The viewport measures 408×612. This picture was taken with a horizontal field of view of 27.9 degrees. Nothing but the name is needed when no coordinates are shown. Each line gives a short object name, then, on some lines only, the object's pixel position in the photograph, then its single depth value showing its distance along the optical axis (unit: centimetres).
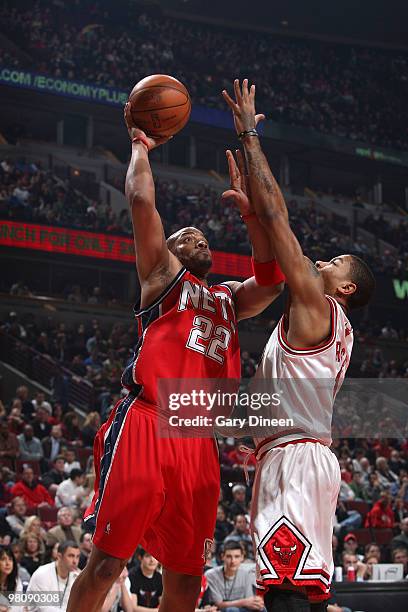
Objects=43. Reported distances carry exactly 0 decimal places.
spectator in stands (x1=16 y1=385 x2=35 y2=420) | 1325
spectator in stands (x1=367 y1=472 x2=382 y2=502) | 1286
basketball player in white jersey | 351
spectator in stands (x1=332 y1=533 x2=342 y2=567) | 989
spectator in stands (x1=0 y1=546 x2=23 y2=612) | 694
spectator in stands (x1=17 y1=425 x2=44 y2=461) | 1170
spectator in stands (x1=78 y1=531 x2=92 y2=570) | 756
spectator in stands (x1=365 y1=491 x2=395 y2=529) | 1171
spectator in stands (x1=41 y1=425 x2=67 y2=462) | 1201
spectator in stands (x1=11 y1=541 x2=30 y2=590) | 796
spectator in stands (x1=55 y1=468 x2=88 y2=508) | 1014
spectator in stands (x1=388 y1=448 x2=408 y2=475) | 1449
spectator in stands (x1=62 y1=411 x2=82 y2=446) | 1297
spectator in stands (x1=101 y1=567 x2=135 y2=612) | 714
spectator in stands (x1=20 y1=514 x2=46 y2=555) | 836
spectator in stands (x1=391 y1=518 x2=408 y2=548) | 1004
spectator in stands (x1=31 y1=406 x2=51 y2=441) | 1232
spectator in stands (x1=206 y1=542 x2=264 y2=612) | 769
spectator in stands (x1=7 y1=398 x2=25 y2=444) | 1227
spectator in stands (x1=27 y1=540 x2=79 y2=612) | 684
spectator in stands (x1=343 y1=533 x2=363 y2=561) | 980
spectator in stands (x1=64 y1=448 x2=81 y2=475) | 1105
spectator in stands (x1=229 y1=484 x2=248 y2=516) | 1077
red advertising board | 2041
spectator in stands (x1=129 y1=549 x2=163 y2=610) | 732
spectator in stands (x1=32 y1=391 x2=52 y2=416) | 1350
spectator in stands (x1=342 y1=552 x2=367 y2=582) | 887
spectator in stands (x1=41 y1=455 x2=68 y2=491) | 1071
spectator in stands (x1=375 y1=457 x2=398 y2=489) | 1375
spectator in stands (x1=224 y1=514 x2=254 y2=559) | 963
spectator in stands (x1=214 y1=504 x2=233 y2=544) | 1007
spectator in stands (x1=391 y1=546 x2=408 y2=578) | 959
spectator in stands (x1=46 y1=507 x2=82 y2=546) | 877
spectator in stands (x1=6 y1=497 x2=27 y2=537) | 930
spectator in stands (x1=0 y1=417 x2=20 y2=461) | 1135
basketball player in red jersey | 374
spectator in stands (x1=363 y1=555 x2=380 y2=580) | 887
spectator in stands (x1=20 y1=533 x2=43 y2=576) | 818
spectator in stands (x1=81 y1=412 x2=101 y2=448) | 1295
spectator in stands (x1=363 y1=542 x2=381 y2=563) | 946
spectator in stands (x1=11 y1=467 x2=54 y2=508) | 1026
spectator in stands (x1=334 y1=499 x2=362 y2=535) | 1147
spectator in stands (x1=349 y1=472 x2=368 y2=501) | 1280
